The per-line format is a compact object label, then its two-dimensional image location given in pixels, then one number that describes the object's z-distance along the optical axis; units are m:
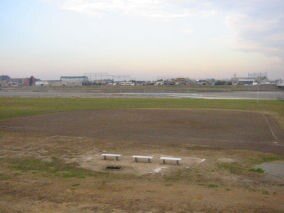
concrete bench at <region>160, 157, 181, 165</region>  14.75
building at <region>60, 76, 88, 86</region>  188.40
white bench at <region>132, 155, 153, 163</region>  15.13
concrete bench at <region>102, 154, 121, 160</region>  15.62
